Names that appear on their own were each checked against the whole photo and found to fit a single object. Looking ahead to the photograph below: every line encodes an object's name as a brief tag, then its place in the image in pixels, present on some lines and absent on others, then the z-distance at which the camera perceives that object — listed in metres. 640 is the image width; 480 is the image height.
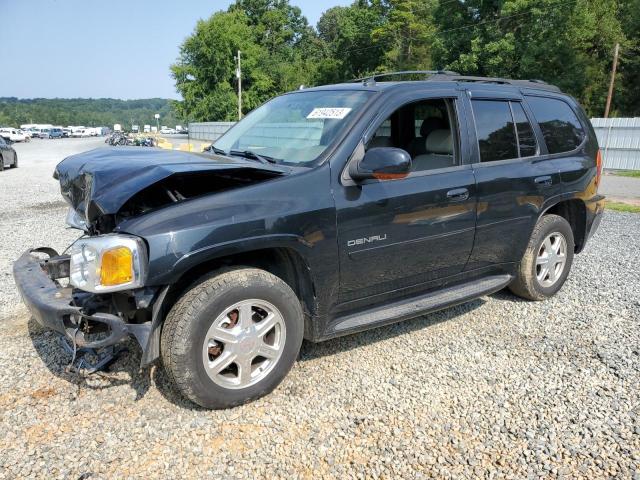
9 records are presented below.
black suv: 2.78
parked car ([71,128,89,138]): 86.62
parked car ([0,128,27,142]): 51.78
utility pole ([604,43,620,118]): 33.58
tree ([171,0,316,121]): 59.47
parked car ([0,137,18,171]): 18.23
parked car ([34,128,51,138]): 73.66
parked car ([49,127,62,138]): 74.00
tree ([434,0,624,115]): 37.56
